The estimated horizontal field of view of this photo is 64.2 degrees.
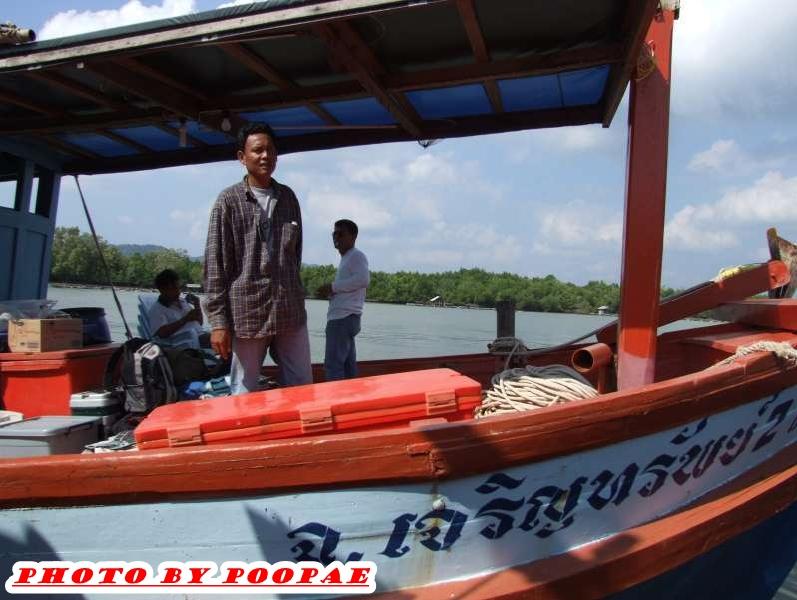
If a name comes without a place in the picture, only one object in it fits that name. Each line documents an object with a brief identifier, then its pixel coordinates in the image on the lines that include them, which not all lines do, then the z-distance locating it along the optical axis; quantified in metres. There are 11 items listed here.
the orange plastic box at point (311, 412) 2.21
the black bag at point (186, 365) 3.83
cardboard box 3.84
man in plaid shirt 3.03
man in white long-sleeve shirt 4.54
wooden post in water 6.50
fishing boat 2.09
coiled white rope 2.65
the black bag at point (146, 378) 3.56
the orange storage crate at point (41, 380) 3.82
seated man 4.46
